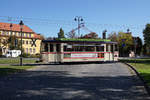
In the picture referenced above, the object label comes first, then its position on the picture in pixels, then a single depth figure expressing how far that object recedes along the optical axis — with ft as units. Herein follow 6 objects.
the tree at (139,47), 259.80
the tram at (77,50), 74.80
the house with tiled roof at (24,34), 235.77
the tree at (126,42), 228.72
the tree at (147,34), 144.07
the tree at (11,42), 200.85
